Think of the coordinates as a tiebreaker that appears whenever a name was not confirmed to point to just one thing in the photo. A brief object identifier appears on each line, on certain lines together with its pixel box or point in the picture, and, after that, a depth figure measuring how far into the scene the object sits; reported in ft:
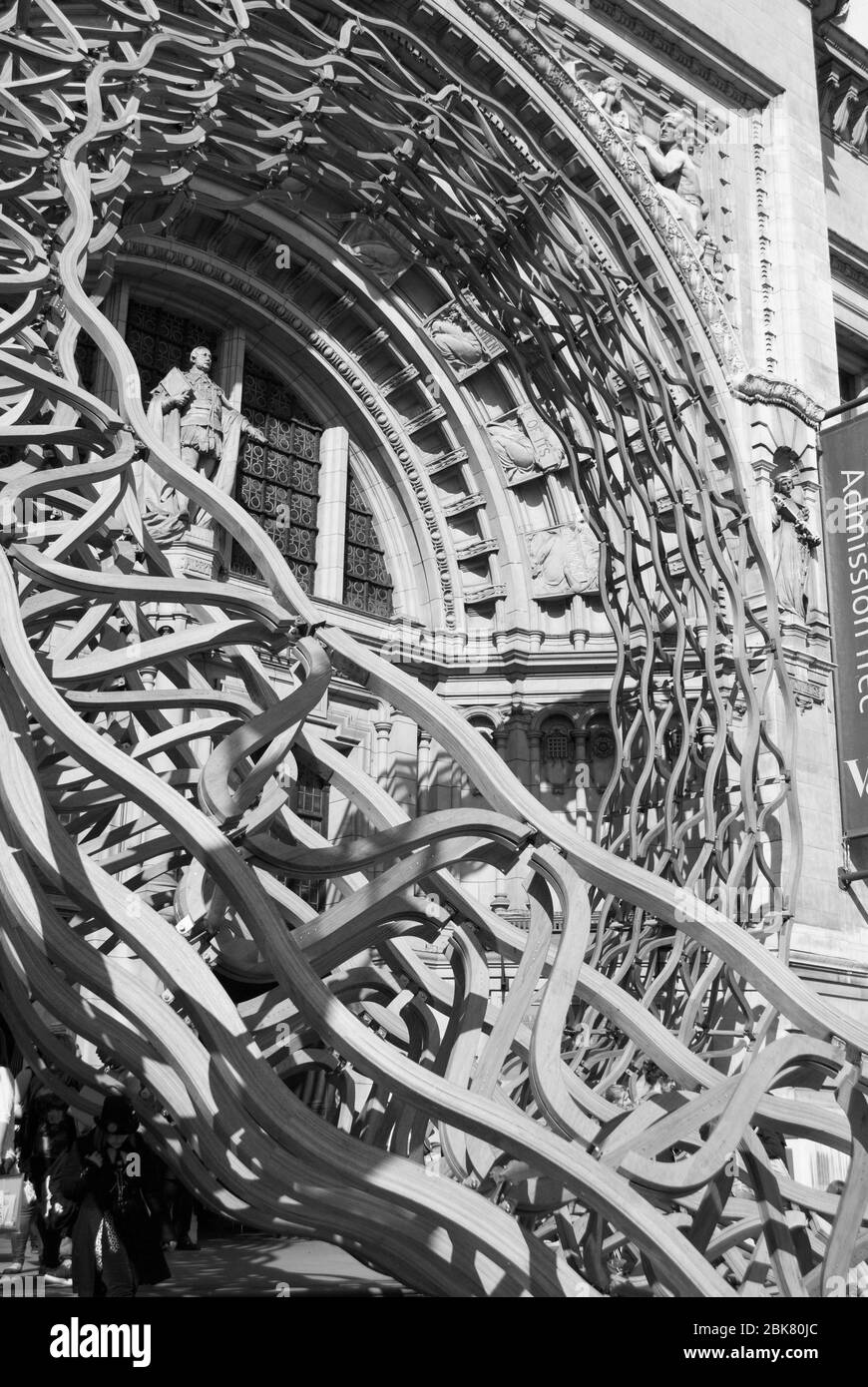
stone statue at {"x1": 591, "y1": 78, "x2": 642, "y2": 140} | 54.95
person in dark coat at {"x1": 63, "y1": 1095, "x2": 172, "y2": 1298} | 20.94
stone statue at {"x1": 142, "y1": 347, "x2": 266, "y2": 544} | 47.85
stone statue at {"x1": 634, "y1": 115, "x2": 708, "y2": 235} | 56.03
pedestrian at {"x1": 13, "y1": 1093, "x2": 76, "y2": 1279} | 26.37
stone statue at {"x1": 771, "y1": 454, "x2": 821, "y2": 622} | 52.04
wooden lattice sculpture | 20.48
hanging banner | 51.01
